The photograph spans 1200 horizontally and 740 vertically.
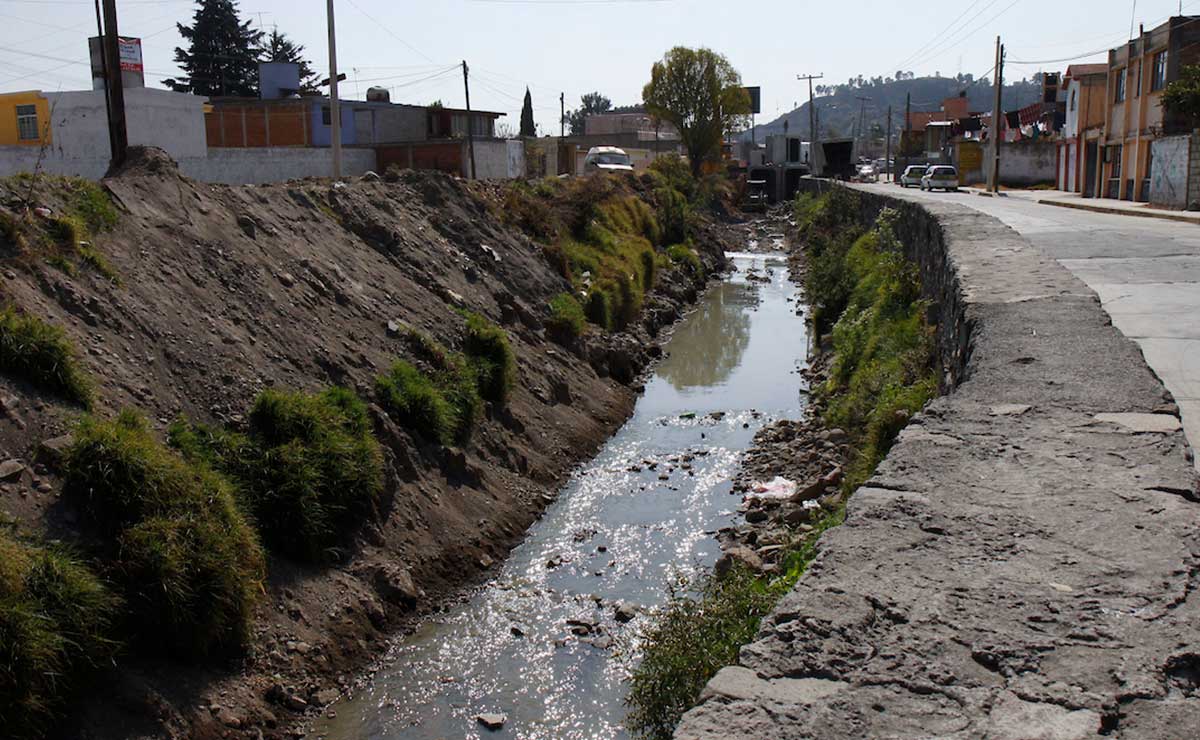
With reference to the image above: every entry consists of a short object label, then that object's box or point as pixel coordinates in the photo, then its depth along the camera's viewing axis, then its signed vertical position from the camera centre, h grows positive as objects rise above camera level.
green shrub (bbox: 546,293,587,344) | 17.94 -2.45
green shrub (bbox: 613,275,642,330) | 22.33 -2.72
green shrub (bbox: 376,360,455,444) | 11.48 -2.45
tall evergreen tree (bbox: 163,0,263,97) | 54.38 +6.43
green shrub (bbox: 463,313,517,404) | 13.70 -2.38
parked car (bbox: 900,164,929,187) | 56.12 -0.20
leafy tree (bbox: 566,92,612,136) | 114.69 +8.32
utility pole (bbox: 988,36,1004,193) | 47.72 +1.94
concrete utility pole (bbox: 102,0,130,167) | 15.13 +1.43
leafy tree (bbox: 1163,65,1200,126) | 33.81 +2.32
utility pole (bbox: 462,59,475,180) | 38.17 +2.03
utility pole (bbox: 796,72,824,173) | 74.75 +2.71
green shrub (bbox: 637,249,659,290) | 27.16 -2.39
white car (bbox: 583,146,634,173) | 50.61 +0.87
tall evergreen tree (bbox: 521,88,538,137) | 75.53 +4.11
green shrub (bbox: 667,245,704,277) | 33.16 -2.63
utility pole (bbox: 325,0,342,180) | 28.41 +2.46
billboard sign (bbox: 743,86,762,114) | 101.69 +7.26
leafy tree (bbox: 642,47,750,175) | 67.69 +4.89
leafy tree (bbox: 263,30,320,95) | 57.91 +7.02
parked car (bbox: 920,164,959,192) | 49.34 -0.32
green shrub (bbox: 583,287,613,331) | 20.92 -2.61
